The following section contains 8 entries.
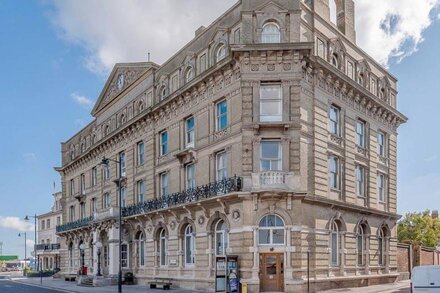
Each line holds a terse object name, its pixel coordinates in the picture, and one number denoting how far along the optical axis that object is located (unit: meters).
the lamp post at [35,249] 58.44
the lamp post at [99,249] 44.91
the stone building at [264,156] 27.66
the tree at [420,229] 59.00
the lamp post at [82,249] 50.36
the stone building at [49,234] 81.71
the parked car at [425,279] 17.81
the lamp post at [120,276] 28.84
